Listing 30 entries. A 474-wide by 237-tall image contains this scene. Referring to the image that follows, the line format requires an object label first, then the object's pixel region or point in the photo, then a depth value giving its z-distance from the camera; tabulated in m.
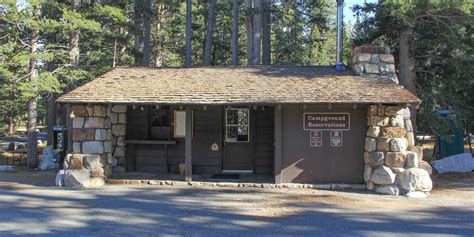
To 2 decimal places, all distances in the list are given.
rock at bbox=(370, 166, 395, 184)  11.25
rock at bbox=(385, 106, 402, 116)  11.67
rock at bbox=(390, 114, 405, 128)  11.67
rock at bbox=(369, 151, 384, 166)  11.50
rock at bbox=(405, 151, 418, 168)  11.21
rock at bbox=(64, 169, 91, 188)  11.99
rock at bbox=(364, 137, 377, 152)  11.71
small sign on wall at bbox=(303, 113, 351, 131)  12.27
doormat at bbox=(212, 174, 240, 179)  13.12
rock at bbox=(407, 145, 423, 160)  11.99
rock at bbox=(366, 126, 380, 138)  11.70
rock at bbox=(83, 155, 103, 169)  12.29
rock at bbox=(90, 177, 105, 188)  12.19
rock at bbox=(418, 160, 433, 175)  11.78
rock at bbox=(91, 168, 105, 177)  12.27
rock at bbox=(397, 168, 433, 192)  11.02
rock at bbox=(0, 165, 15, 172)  17.69
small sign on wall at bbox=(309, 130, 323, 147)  12.29
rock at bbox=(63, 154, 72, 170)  12.25
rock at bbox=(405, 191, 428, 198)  10.89
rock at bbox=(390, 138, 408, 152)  11.36
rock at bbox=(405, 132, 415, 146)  12.12
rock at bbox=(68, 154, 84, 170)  12.20
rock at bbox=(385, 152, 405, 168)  11.27
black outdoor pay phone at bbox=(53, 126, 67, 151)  16.28
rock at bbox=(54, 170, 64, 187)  12.20
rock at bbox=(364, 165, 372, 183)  11.82
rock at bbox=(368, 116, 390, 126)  11.70
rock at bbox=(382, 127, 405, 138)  11.58
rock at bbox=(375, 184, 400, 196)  11.18
